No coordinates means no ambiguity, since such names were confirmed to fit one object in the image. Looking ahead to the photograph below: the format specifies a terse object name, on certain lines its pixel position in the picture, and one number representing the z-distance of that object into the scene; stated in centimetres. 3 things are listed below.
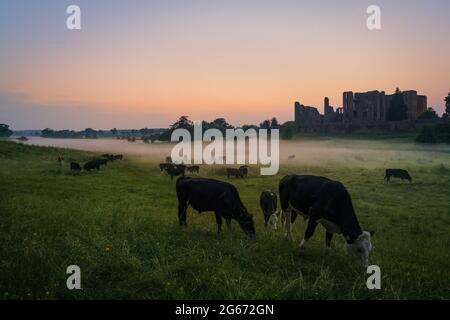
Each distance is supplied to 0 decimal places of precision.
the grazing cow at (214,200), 1098
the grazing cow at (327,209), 825
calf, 1323
